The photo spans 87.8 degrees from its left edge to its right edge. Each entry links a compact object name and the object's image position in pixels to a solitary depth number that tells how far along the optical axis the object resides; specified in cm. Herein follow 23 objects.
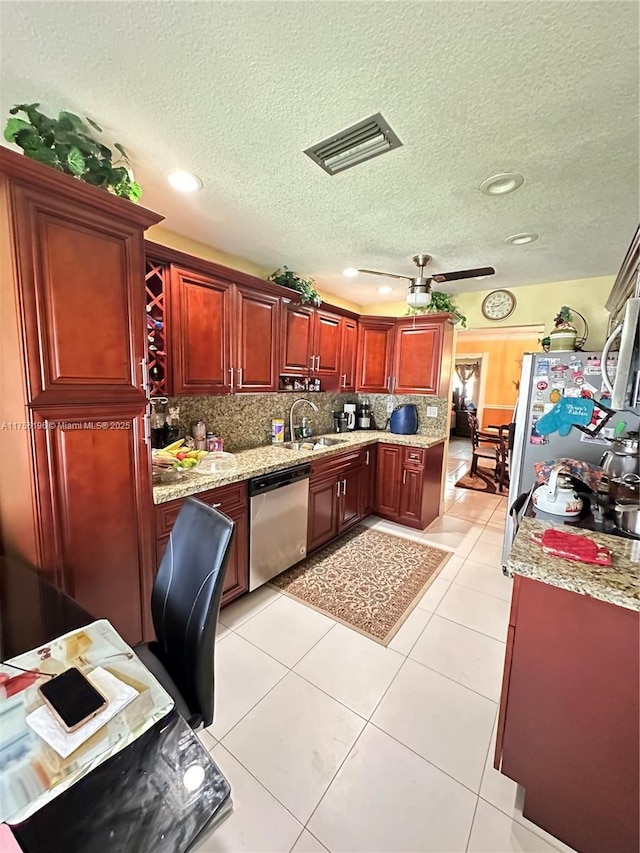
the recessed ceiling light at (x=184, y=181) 167
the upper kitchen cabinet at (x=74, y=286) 118
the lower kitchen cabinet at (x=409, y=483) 342
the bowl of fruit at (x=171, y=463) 188
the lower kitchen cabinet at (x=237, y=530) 204
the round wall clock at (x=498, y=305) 343
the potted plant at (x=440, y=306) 352
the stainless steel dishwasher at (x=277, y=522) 231
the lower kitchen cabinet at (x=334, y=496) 286
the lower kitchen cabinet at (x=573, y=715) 97
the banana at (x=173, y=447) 204
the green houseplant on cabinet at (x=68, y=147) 122
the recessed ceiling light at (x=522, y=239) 225
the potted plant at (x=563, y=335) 254
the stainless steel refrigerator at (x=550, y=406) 237
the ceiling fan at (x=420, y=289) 266
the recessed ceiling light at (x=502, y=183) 161
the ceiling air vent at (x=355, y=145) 134
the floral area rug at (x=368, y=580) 223
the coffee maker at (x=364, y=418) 413
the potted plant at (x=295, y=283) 285
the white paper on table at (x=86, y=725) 69
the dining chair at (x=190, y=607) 104
